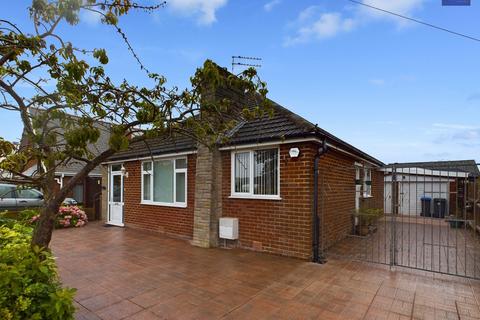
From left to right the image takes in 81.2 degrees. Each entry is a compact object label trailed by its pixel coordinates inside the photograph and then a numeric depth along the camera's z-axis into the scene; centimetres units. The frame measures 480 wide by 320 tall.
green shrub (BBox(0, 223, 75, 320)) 244
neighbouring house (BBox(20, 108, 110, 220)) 1372
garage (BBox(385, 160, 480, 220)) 1211
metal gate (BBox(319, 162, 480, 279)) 604
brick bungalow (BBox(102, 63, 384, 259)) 650
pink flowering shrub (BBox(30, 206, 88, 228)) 1148
